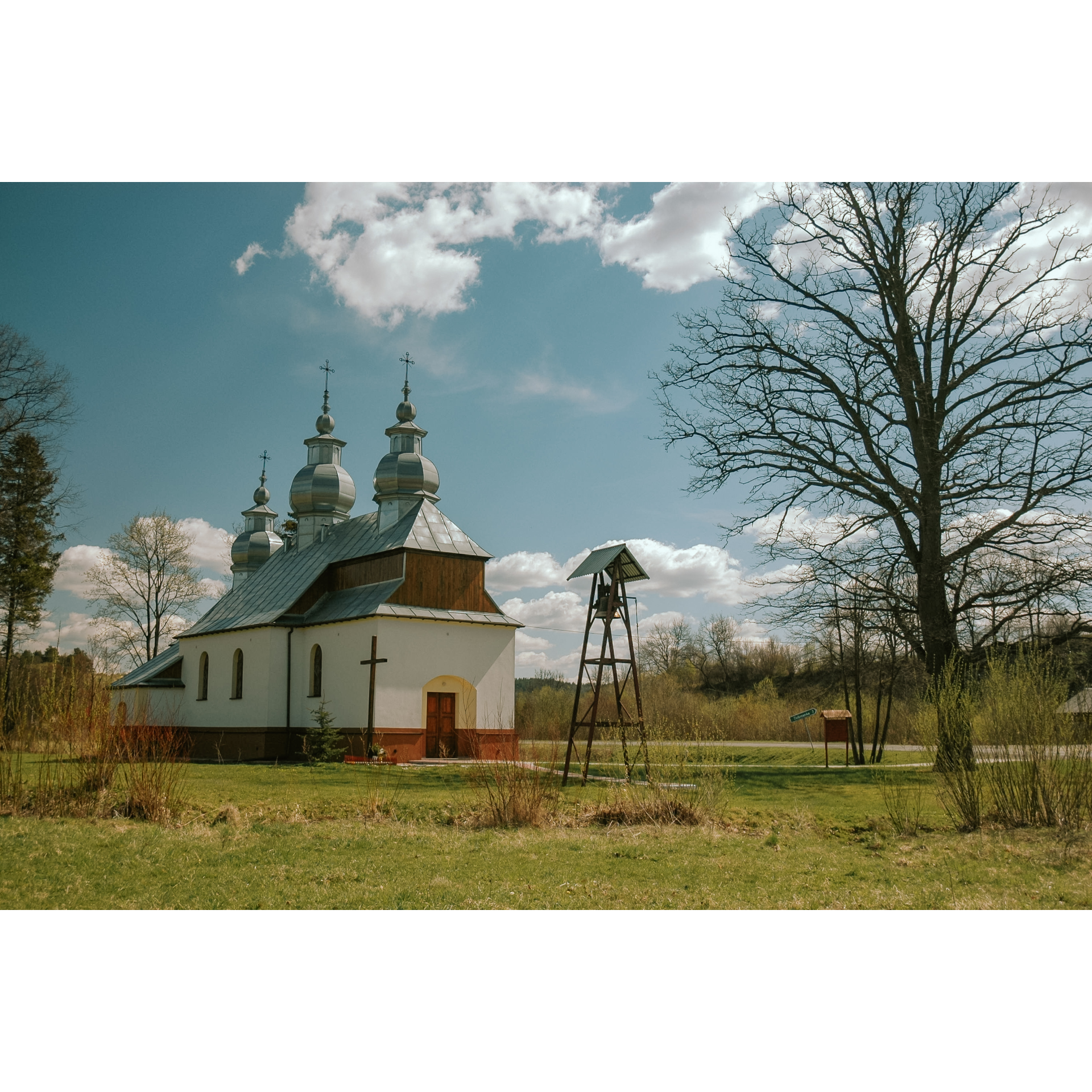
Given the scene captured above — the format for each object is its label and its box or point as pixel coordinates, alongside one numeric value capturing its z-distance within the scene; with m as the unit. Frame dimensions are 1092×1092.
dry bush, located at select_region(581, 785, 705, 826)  10.27
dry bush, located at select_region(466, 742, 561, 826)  9.96
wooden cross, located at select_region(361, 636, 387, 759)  19.86
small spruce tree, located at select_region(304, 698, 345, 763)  19.64
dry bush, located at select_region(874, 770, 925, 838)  9.81
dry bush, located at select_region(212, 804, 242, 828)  9.73
